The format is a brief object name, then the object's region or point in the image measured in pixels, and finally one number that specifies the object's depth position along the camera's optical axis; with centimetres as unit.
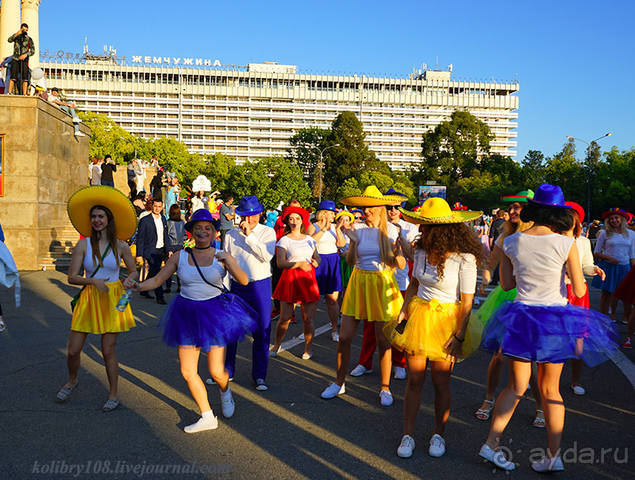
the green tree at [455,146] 7269
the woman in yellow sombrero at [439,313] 398
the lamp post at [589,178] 4981
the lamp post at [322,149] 6969
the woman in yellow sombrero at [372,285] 531
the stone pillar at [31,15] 2677
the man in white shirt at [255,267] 573
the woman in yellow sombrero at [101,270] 496
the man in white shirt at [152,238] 1109
